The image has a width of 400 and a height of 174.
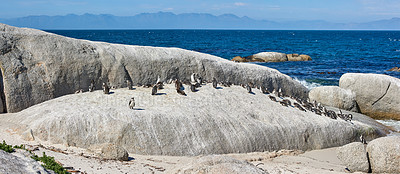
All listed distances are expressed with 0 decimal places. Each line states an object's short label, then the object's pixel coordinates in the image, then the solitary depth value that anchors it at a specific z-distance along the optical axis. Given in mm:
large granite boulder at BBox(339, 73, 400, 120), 24109
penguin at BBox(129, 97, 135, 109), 12953
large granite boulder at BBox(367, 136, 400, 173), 12547
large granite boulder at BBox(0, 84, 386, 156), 12305
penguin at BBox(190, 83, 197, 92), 15117
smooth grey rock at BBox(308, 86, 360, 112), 24062
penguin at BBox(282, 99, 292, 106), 16852
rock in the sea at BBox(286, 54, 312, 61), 56291
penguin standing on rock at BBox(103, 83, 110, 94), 14031
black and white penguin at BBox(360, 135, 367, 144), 16402
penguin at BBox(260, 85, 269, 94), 17439
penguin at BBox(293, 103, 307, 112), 16725
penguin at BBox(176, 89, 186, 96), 14570
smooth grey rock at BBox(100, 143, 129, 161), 11086
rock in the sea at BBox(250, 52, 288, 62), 53500
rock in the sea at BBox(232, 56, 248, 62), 53319
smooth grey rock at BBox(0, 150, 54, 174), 5814
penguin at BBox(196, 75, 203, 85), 16252
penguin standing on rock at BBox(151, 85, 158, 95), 14260
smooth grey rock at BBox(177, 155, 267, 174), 7562
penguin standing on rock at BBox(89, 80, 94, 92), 14661
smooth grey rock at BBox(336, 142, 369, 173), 13031
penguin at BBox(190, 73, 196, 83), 16266
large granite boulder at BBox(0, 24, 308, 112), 14242
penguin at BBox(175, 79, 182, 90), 14847
